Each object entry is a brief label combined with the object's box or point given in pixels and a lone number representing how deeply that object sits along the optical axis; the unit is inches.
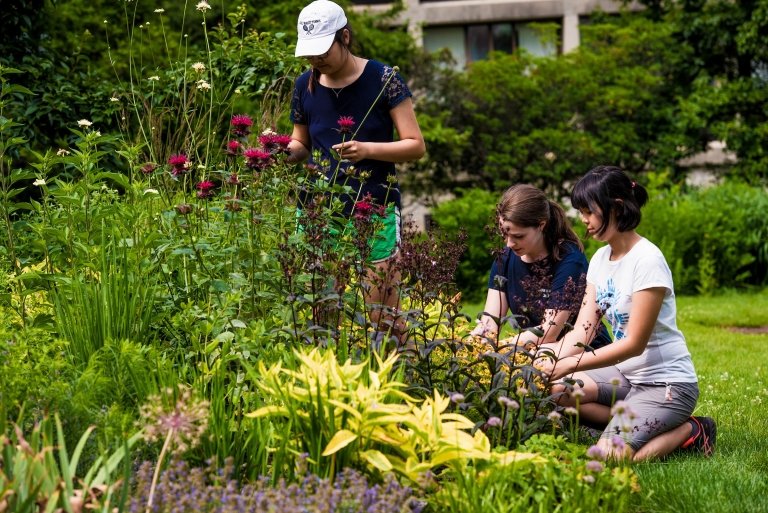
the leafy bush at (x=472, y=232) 541.6
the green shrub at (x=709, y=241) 518.3
